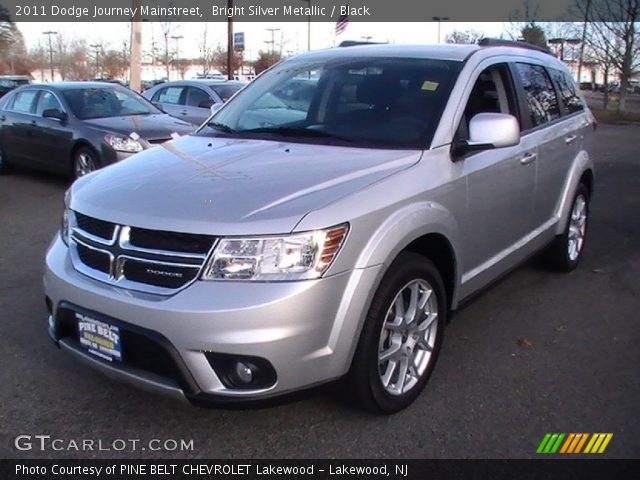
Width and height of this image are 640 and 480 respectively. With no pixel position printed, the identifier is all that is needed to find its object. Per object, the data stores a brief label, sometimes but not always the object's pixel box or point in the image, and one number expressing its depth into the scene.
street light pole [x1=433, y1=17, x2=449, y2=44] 36.71
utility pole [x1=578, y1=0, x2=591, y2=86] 29.11
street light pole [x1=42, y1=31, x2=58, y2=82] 58.29
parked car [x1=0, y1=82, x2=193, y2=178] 8.60
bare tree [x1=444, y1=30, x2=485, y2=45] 37.34
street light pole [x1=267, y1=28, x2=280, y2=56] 49.12
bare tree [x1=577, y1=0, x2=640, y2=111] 27.06
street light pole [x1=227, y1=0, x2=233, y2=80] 22.50
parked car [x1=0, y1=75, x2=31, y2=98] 27.83
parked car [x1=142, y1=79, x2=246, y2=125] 12.62
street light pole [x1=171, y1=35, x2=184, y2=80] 48.68
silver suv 2.65
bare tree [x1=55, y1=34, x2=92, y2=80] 58.38
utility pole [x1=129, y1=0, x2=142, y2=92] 17.47
